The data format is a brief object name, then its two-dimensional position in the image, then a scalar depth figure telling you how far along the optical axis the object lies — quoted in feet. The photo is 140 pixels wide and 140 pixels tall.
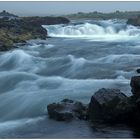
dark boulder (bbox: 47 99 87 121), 51.75
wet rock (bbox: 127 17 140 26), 194.84
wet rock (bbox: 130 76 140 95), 50.56
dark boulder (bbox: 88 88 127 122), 50.21
